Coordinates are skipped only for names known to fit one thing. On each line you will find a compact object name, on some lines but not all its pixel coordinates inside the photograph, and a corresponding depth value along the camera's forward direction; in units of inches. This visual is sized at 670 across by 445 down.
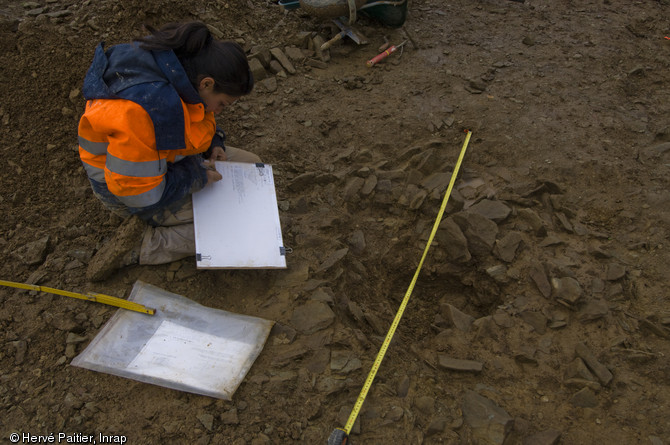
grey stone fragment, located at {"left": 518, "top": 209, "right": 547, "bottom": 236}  133.1
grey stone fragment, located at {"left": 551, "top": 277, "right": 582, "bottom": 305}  116.1
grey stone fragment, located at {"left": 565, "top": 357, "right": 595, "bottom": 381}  102.0
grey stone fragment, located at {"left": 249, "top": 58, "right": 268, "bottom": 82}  187.0
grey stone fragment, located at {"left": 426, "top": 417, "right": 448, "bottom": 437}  91.7
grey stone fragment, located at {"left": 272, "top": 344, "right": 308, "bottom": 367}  98.6
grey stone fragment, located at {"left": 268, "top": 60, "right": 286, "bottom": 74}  192.3
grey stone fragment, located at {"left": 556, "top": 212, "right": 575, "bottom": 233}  134.2
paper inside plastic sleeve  93.2
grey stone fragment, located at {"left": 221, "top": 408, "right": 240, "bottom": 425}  87.5
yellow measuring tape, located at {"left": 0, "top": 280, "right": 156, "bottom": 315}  105.1
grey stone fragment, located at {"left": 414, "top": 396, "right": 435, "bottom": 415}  95.8
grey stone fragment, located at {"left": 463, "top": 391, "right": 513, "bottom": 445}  91.7
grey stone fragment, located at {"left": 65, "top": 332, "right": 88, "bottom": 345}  99.3
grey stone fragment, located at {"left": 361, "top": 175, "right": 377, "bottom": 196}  146.3
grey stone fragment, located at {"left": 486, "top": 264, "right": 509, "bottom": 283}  127.1
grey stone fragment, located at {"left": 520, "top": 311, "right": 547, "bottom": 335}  114.7
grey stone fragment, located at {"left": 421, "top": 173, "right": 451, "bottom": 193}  147.0
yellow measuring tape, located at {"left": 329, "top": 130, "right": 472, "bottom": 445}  91.2
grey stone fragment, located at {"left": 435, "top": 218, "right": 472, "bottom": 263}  133.0
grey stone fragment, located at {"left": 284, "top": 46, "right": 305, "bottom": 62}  199.5
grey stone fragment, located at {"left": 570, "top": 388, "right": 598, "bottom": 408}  98.2
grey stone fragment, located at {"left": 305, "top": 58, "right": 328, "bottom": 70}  199.9
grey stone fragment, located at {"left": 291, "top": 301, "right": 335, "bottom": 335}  105.7
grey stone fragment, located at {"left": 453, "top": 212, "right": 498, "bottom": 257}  132.0
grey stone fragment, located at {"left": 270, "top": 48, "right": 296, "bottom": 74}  193.2
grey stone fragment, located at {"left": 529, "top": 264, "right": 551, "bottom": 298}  120.3
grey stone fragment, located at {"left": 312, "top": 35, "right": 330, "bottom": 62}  202.8
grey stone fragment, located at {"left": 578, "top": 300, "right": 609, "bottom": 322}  113.3
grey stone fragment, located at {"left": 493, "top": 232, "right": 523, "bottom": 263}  129.3
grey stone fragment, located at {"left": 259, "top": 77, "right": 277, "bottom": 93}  185.2
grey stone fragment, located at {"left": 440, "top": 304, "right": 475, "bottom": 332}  118.0
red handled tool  201.0
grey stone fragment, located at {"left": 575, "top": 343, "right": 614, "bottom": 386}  100.9
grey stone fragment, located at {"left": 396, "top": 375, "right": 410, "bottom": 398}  98.3
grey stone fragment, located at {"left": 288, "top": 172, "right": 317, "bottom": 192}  147.8
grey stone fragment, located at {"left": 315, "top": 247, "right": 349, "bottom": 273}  122.0
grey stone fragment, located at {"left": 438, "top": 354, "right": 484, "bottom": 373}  105.6
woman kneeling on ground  92.8
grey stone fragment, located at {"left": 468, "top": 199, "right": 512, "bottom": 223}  136.5
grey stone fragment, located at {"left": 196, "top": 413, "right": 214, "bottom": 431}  86.6
